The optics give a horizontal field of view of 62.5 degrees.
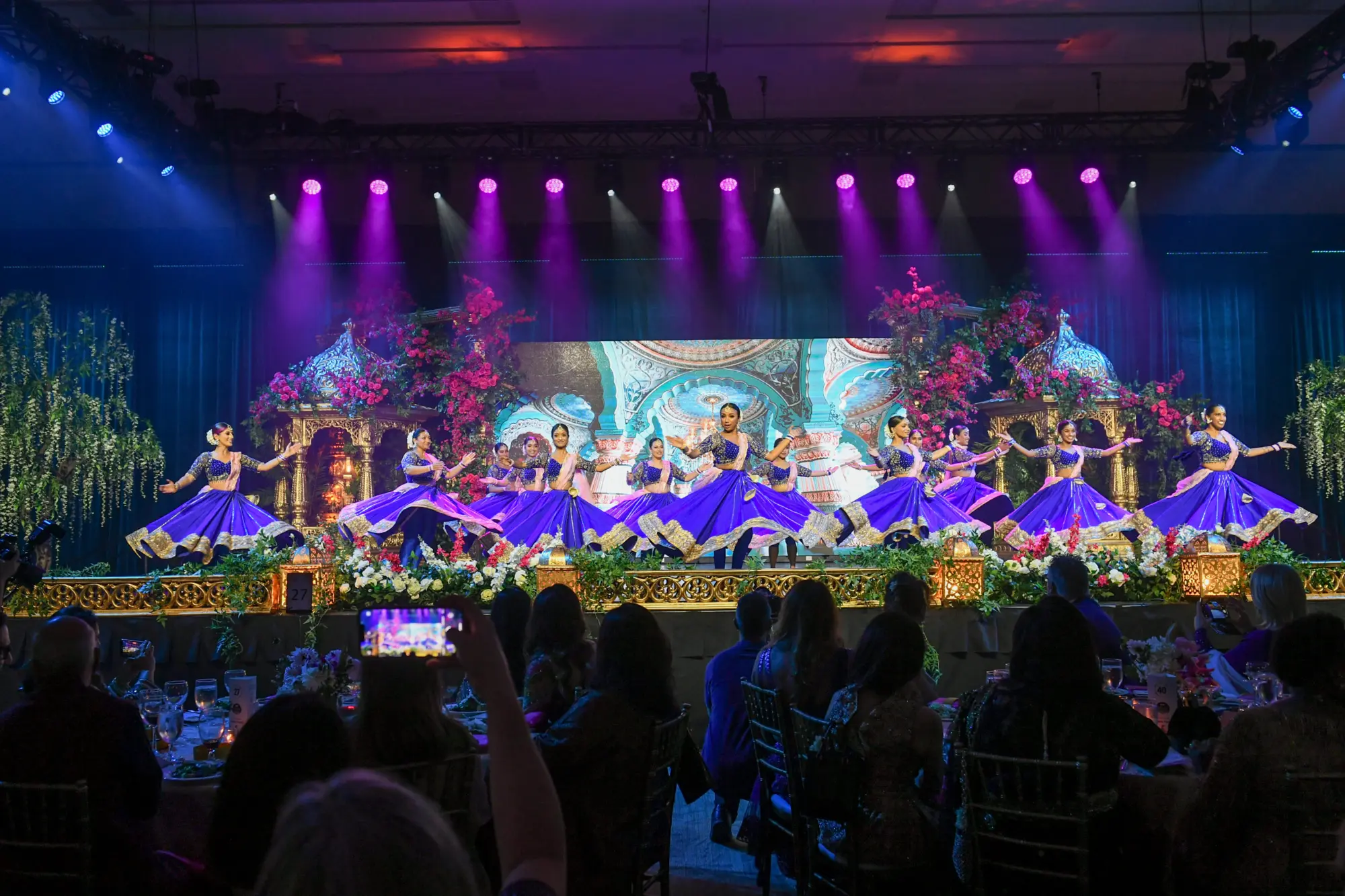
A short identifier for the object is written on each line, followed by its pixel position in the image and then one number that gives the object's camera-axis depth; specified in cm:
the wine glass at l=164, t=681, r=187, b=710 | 382
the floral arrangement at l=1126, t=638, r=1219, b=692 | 374
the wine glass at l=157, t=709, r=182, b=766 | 367
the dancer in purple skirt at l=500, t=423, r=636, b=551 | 908
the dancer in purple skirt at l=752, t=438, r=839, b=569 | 884
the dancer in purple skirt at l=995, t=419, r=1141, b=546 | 974
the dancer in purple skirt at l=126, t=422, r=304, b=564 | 971
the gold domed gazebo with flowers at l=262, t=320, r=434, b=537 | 1213
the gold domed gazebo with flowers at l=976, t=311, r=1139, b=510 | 1202
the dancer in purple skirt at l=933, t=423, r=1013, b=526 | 1049
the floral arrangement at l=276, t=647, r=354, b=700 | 388
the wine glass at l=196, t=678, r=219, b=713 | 389
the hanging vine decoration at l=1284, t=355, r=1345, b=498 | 1134
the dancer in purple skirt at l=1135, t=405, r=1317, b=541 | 946
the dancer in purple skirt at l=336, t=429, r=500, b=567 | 919
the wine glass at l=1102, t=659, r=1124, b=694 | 413
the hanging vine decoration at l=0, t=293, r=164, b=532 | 978
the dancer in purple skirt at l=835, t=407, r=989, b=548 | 915
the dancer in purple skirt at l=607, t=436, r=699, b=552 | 906
